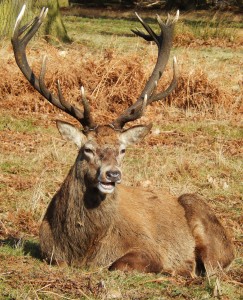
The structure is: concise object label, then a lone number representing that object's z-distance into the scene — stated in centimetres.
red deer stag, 1530
